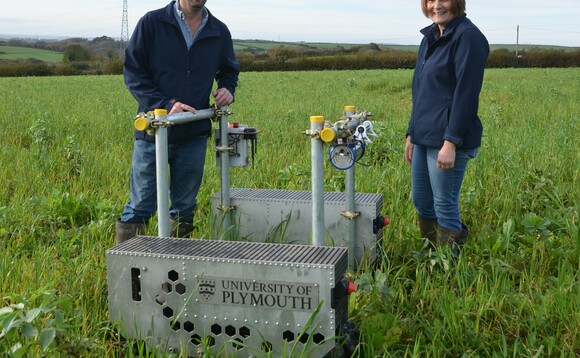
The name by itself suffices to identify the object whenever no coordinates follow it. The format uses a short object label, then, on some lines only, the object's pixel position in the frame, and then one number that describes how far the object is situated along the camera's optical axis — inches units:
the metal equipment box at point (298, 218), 132.8
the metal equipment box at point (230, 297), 89.2
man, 134.3
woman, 119.5
